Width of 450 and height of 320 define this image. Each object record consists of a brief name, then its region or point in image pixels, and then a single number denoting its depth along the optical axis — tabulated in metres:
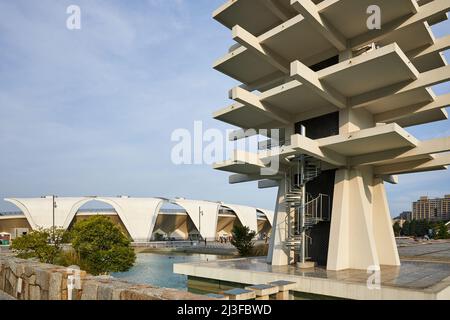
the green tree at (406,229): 98.86
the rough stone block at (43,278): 7.86
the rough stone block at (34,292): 8.19
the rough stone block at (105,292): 6.21
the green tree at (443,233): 76.56
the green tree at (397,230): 101.50
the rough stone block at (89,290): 6.61
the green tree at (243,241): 34.53
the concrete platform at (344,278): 11.91
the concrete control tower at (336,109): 15.87
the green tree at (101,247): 22.58
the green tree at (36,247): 21.25
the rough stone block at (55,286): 7.41
